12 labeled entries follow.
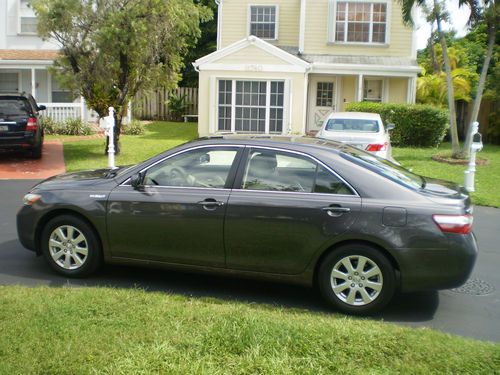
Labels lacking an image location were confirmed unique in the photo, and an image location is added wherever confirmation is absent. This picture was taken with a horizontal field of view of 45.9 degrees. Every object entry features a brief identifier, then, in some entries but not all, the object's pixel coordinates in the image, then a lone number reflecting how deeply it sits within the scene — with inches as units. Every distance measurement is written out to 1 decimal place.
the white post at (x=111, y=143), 492.4
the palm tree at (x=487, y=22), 597.0
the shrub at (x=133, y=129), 866.8
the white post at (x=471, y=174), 470.0
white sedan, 490.9
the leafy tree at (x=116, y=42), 565.0
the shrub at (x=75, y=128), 840.3
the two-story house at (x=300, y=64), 823.7
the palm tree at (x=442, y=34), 617.0
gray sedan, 206.5
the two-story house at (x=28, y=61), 884.0
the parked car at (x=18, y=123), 560.7
